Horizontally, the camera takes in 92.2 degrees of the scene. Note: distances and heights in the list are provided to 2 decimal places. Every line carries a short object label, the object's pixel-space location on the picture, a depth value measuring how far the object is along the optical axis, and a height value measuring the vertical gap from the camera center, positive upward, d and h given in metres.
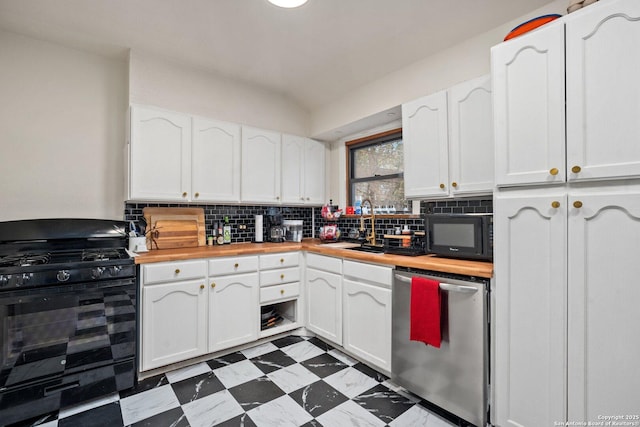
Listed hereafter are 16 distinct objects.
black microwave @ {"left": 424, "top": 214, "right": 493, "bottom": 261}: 1.79 -0.13
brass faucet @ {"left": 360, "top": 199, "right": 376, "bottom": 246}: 2.87 -0.10
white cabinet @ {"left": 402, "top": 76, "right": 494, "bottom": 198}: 1.91 +0.49
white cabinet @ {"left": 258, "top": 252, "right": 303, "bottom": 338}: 2.65 -0.67
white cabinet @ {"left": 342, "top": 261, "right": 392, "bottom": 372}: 2.08 -0.70
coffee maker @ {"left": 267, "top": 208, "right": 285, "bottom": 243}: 3.12 -0.13
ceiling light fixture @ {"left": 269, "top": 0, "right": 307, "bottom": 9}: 1.77 +1.23
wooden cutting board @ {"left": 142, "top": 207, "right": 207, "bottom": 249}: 2.61 -0.11
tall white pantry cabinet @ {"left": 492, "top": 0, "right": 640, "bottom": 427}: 1.20 -0.02
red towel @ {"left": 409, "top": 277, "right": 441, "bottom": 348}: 1.73 -0.56
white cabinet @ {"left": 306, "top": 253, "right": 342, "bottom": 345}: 2.47 -0.70
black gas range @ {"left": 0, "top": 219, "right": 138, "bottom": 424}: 1.62 -0.62
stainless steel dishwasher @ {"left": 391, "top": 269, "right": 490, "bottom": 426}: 1.58 -0.78
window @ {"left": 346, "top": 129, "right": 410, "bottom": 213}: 2.97 +0.45
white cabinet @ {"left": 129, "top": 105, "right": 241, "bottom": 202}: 2.37 +0.48
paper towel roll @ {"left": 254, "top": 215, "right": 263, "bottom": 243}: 3.12 -0.14
